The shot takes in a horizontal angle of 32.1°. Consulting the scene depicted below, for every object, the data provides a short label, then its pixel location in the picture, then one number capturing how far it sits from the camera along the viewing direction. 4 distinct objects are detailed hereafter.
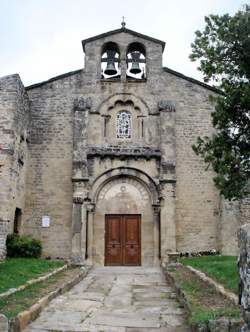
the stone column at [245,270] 4.13
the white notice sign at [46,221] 20.12
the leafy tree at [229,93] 11.48
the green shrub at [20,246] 17.91
